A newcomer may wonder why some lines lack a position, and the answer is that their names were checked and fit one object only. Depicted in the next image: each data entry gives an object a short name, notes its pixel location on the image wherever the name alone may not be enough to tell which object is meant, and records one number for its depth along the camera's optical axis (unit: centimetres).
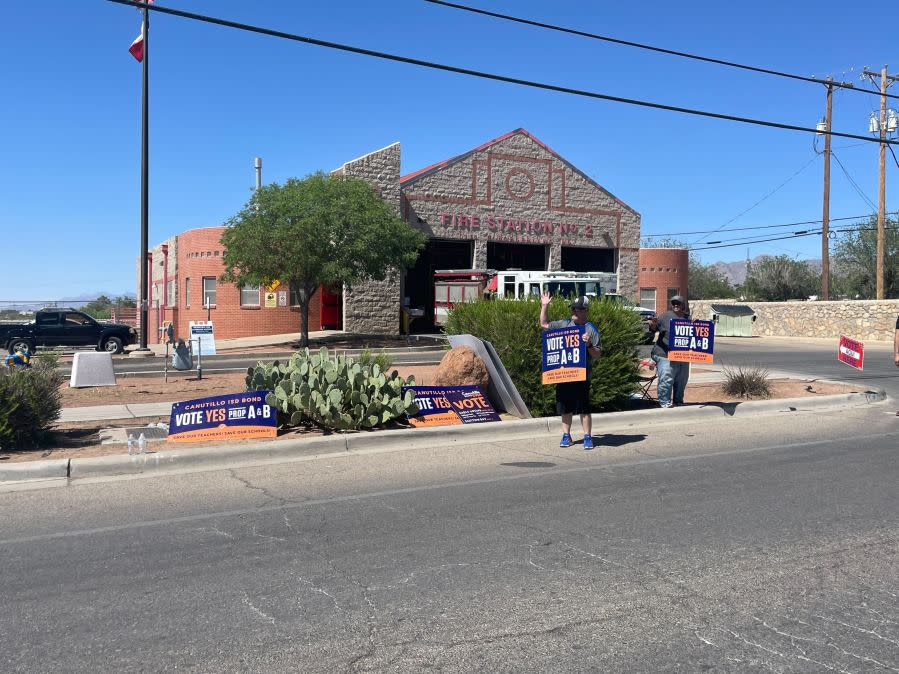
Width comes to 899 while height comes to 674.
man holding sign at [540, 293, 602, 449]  970
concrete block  1573
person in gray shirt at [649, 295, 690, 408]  1254
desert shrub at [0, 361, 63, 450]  894
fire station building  3547
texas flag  2686
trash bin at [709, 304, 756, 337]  3978
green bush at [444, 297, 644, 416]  1194
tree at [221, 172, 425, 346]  2764
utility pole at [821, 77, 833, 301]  3747
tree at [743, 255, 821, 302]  5672
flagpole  2681
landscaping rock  1168
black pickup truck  2912
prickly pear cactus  1004
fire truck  2872
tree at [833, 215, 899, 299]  4959
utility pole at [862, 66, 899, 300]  3559
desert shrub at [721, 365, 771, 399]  1427
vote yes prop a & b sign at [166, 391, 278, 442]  969
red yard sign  1566
